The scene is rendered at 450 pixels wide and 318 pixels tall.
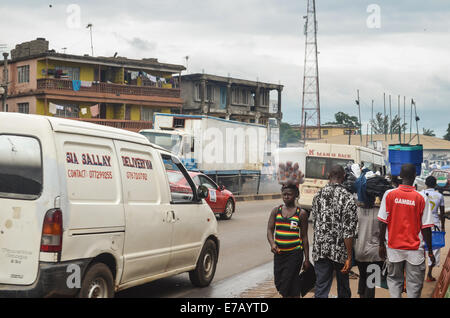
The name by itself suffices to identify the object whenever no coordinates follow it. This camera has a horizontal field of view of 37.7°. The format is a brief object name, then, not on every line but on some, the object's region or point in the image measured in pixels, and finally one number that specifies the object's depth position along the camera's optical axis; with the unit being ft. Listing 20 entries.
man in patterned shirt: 22.36
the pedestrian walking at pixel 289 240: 22.71
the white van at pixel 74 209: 19.29
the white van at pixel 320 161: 69.77
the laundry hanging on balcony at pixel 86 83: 160.91
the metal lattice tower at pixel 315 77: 221.66
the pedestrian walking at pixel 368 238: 23.47
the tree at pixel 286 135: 299.50
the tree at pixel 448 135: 423.23
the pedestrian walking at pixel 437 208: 33.88
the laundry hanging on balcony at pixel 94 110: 163.32
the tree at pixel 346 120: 406.62
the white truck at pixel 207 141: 92.58
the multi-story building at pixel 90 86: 157.89
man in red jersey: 22.00
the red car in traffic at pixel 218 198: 61.52
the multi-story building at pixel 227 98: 197.47
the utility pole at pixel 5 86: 112.45
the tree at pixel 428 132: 485.56
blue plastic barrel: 29.76
